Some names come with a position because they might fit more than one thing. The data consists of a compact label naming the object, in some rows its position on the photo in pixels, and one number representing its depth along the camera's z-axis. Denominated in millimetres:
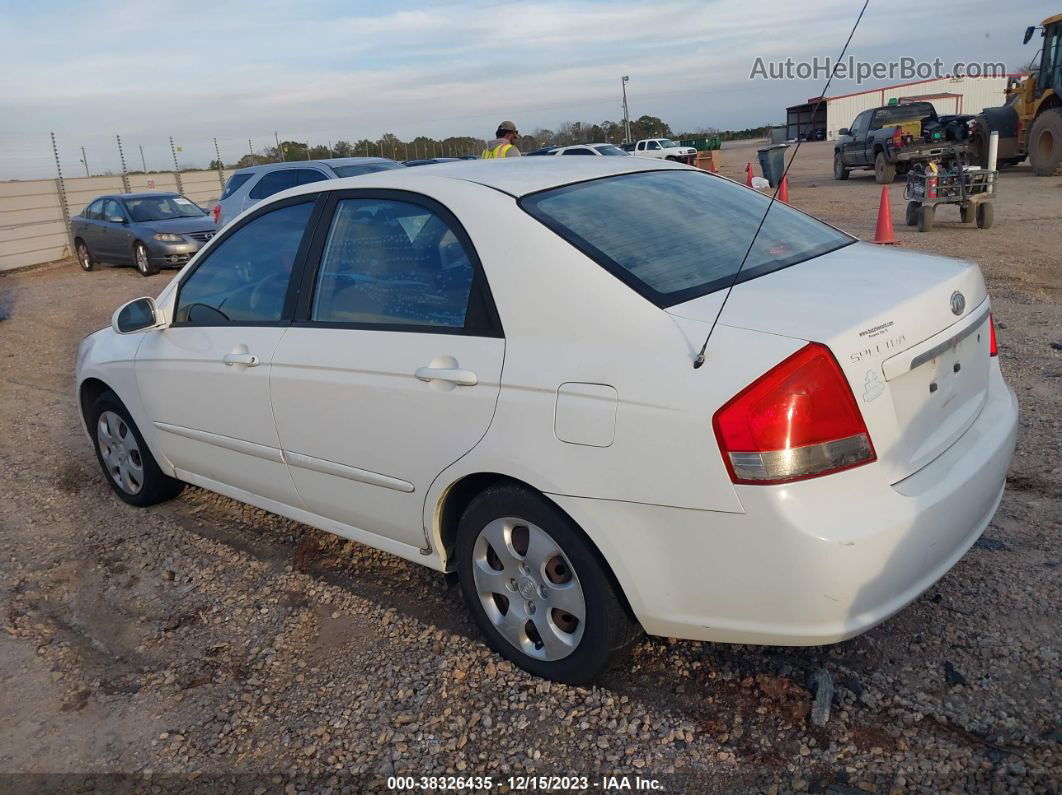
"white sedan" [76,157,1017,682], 2266
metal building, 56500
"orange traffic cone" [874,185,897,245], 10922
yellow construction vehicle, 18844
